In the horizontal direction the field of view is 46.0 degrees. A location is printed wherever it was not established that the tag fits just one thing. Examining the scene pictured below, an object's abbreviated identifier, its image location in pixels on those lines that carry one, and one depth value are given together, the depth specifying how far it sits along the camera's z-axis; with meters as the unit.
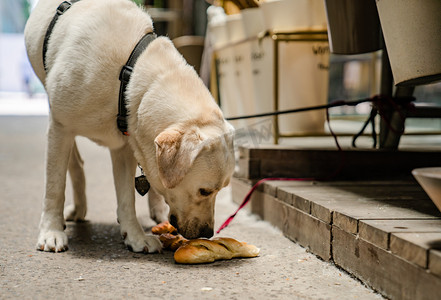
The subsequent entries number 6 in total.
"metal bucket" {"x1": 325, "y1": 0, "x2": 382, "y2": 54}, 2.70
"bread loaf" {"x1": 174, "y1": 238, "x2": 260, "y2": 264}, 2.11
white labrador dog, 2.06
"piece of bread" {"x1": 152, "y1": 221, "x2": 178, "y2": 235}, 2.65
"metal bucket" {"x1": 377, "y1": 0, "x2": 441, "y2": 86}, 1.82
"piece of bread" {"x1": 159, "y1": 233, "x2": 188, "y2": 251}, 2.36
